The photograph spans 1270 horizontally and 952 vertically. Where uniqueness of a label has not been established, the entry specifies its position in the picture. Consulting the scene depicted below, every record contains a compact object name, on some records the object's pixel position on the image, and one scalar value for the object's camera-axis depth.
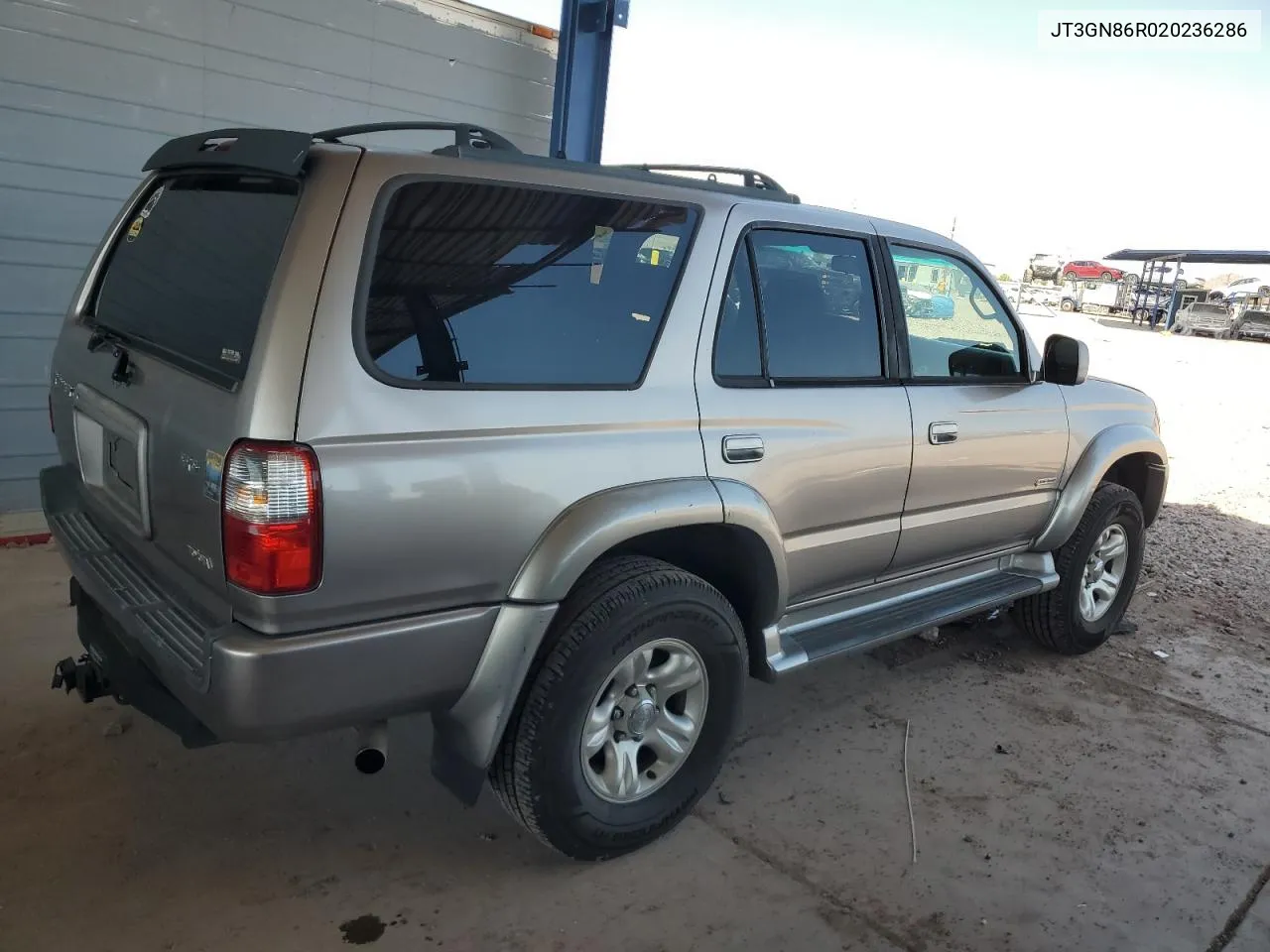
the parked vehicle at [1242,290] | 32.78
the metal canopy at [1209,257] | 31.97
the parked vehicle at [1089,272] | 42.16
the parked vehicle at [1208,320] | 30.55
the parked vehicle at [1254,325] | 30.02
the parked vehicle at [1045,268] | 46.22
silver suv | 2.12
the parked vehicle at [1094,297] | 38.50
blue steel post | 6.19
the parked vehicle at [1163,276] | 34.19
